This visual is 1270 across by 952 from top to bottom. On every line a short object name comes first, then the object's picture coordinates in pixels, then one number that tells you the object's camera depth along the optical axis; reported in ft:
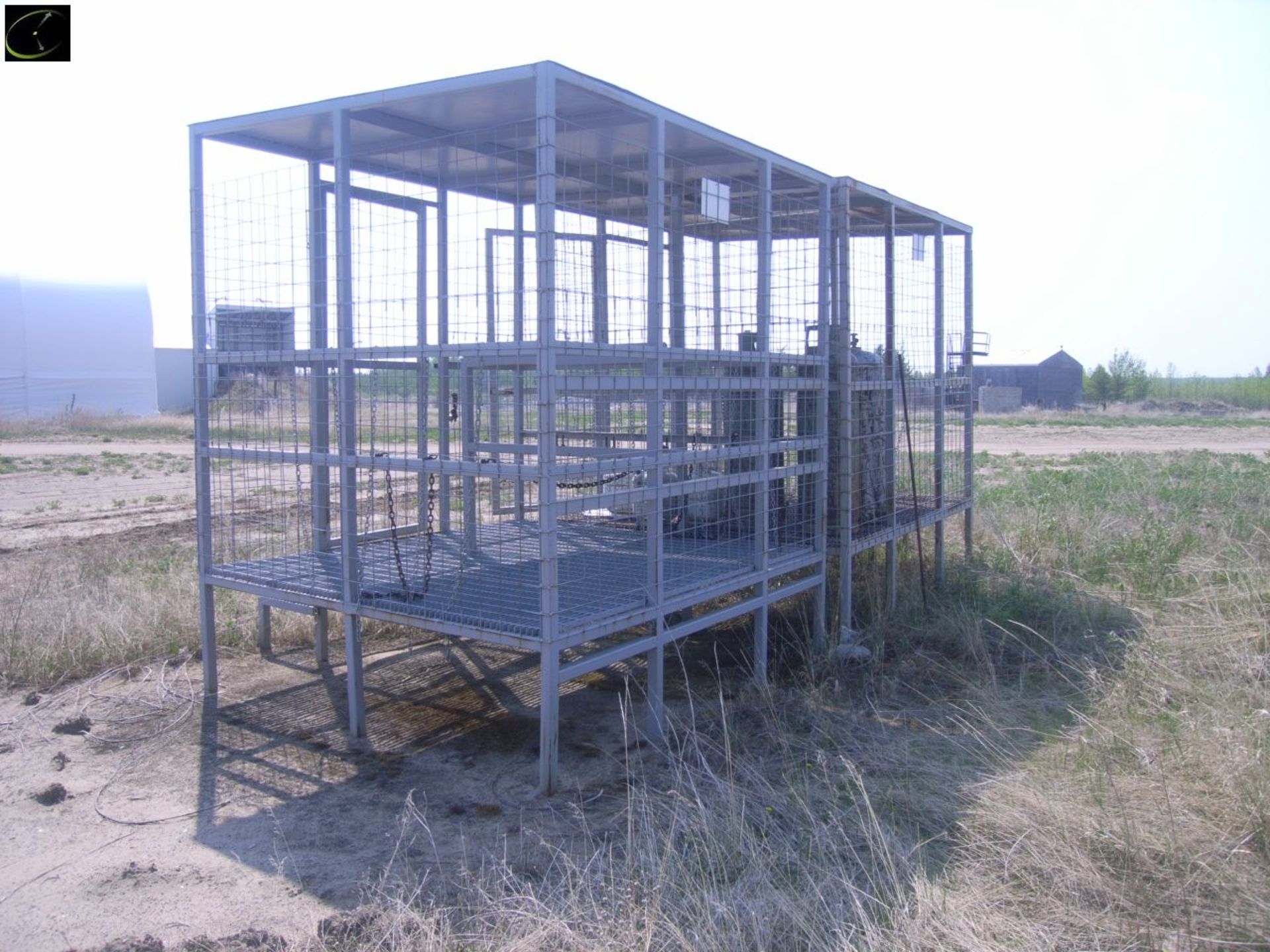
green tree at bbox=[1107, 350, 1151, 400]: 181.78
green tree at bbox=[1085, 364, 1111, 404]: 182.80
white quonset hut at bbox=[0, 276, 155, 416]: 114.32
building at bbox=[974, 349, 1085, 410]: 179.01
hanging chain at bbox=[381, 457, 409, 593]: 18.40
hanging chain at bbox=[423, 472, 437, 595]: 18.84
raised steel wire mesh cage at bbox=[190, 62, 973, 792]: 17.21
